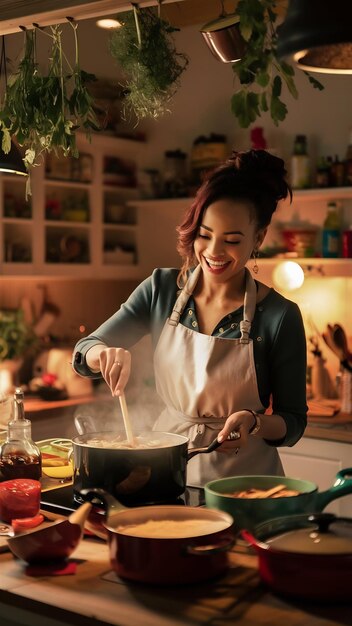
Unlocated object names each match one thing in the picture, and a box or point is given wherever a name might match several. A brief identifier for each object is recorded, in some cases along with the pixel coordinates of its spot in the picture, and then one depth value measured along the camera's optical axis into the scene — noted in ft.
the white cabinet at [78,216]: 15.81
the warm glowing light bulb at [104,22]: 14.00
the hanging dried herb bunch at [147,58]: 6.97
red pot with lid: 4.13
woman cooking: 7.57
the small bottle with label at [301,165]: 14.84
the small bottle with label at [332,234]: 14.64
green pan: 4.90
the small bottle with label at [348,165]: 14.33
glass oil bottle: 6.11
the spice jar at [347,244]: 14.40
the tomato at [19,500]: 5.66
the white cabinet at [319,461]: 12.60
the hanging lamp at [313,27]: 4.51
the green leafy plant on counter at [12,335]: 15.24
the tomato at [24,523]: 5.46
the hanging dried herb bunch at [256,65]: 5.18
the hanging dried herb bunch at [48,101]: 7.18
